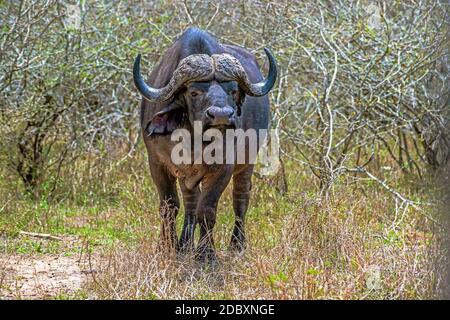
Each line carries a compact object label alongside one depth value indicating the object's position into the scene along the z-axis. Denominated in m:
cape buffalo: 12.93
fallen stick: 15.71
